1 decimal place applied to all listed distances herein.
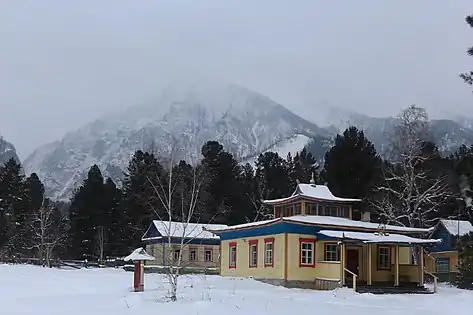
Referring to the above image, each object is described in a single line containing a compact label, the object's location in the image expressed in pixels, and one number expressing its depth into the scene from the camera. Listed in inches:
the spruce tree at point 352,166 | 2071.9
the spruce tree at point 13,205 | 2347.4
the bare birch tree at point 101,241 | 2443.4
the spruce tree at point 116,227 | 2524.6
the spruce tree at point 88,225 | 2534.4
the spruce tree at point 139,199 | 2472.9
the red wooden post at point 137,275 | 963.3
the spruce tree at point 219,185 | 2428.6
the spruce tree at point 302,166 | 2518.5
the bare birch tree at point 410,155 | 1477.6
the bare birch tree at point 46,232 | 2203.6
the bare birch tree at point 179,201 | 1969.7
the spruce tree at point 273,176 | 2471.0
